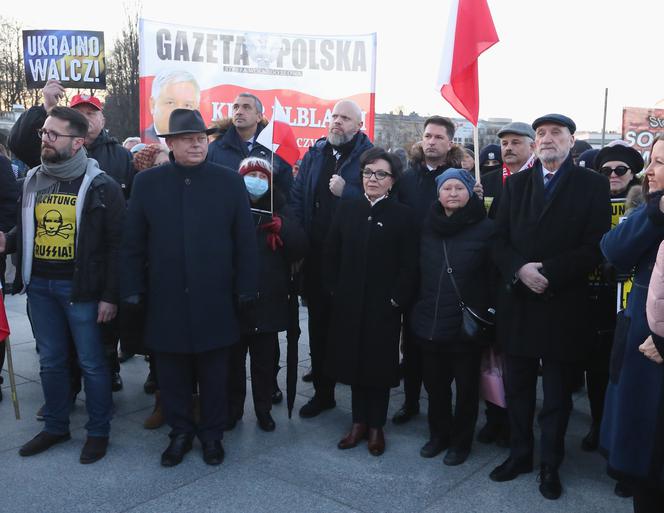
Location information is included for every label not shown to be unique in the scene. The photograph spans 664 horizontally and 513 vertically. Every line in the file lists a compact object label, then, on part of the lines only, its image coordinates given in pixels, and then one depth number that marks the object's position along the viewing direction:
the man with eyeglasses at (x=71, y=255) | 3.72
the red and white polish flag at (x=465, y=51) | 4.16
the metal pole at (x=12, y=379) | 3.89
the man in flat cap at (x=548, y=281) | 3.38
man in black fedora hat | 3.66
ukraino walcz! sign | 6.97
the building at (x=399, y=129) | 51.53
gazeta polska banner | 6.52
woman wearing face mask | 4.22
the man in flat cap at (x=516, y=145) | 4.46
